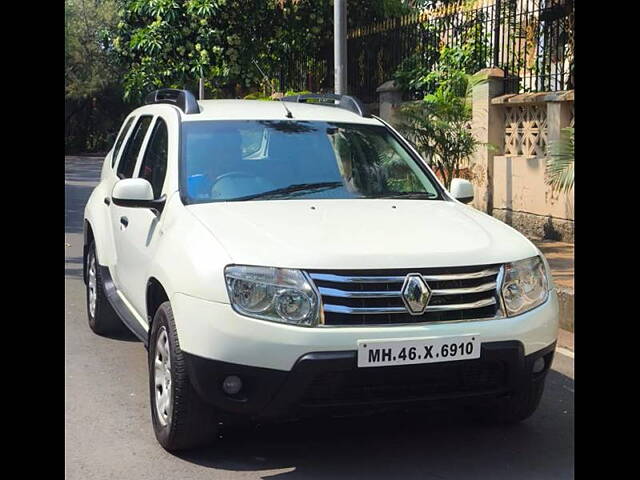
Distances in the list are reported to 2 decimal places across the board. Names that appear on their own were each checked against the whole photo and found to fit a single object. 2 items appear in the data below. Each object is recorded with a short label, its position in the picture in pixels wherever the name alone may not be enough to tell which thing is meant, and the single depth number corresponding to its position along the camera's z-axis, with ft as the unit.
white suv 13.56
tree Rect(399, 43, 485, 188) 38.45
